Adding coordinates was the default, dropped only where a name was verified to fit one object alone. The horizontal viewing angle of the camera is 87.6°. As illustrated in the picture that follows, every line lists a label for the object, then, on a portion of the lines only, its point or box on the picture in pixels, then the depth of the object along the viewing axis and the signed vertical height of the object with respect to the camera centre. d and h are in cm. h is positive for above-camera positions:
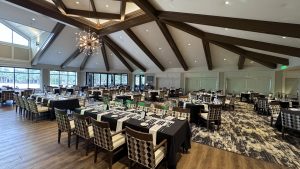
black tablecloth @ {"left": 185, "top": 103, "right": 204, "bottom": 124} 626 -113
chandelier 692 +176
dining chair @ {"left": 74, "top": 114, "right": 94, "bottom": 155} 334 -106
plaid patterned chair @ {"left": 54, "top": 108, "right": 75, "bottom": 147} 376 -105
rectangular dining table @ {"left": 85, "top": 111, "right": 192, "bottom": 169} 280 -100
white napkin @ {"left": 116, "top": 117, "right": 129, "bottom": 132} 347 -95
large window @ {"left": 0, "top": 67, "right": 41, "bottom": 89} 1176 +18
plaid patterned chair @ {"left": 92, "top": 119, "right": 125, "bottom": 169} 284 -112
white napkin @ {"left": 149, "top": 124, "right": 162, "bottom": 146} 293 -91
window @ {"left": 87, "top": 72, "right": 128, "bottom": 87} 1889 +25
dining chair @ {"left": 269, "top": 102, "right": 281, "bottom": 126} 626 -108
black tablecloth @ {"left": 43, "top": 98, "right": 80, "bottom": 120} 633 -102
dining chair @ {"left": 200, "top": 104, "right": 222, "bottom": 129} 539 -111
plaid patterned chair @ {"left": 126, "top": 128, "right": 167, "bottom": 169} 240 -111
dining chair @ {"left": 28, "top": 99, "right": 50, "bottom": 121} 577 -110
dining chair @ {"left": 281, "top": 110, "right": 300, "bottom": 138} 470 -113
